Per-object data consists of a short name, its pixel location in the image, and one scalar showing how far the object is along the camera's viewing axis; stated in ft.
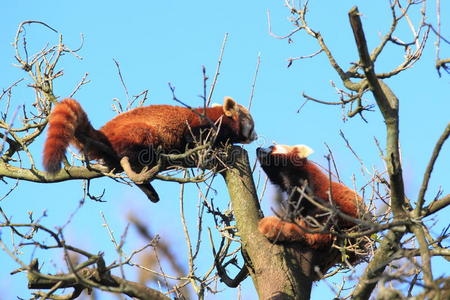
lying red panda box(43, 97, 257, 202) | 35.81
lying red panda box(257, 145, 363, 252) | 42.65
